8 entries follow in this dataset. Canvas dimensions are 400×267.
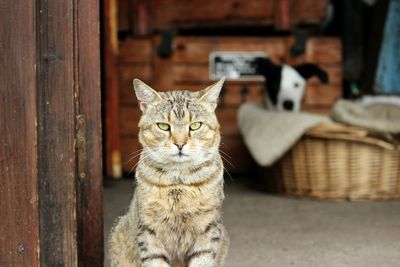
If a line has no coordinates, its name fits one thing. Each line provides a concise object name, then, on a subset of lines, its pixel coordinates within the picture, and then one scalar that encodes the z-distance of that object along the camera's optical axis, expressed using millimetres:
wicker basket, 4262
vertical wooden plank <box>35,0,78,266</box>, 2301
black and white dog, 4992
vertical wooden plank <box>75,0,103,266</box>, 2416
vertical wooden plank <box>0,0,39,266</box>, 2199
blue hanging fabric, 5539
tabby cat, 2418
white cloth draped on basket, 4309
